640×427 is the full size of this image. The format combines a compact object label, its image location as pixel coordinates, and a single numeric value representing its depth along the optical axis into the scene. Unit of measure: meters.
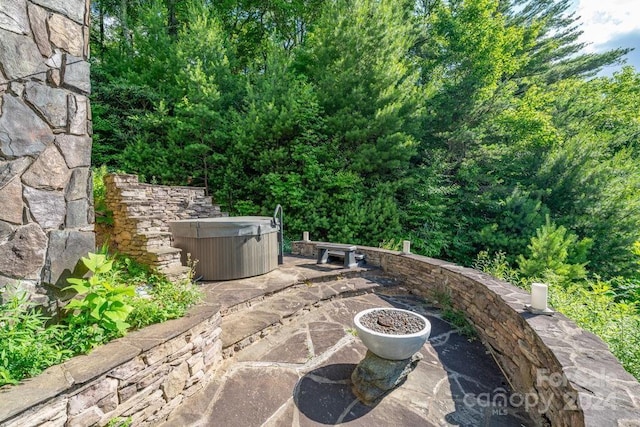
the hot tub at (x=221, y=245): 4.18
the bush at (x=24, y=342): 1.52
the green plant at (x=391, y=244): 6.46
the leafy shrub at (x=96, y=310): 1.88
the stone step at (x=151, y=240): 4.06
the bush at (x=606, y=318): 2.21
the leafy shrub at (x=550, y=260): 5.23
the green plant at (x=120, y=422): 1.74
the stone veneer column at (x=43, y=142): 1.79
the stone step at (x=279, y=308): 2.92
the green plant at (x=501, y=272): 4.21
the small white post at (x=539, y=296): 2.49
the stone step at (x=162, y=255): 3.83
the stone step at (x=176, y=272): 3.54
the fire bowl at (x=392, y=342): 2.26
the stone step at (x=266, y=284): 3.42
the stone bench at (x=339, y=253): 5.27
